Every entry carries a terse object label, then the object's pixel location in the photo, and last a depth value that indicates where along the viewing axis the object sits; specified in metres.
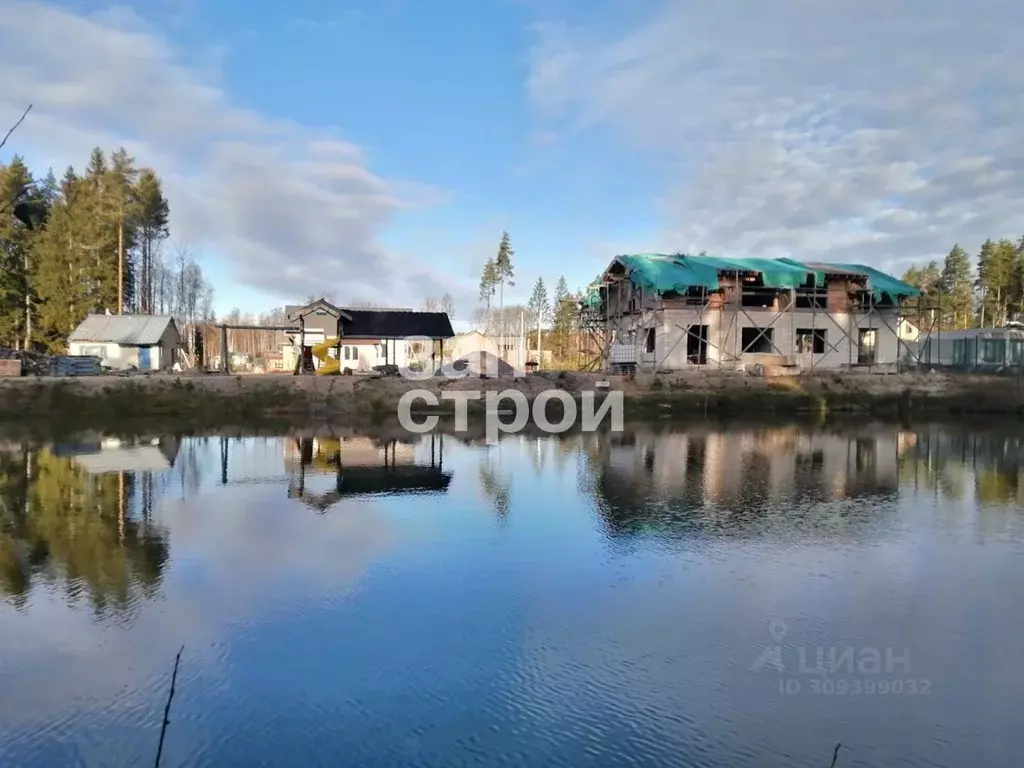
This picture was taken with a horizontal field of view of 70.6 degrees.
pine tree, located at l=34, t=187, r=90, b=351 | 38.75
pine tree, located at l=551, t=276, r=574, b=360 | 53.53
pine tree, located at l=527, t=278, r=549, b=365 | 71.25
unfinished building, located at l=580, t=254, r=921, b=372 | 31.02
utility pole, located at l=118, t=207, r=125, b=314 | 39.12
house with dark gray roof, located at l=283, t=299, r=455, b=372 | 36.53
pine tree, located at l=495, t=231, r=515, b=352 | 57.19
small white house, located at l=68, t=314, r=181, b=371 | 35.38
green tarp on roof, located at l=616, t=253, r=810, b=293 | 29.84
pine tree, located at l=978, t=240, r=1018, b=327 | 57.38
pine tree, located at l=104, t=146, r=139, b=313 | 39.88
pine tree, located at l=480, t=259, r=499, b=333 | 57.85
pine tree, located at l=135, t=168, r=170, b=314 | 45.22
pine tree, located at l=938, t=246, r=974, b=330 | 63.28
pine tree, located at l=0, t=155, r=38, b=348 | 37.34
